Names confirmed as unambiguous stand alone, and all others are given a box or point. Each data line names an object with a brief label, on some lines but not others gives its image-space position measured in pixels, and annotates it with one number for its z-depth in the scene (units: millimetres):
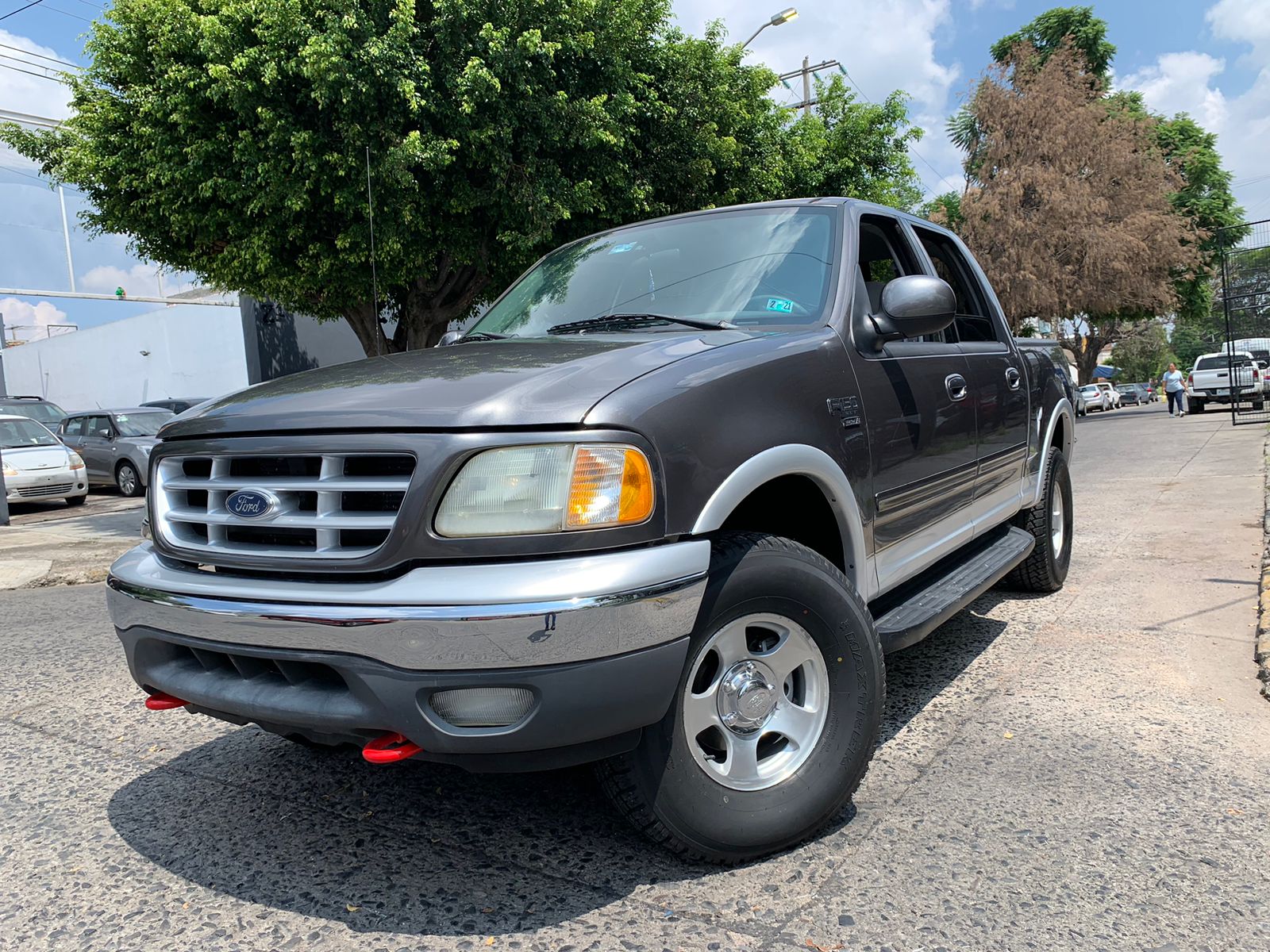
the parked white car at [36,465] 14227
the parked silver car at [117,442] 16250
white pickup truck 29328
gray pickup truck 2084
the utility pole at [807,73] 29016
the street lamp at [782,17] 18938
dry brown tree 25641
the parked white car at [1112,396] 52219
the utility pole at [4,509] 12500
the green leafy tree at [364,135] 8578
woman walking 29359
